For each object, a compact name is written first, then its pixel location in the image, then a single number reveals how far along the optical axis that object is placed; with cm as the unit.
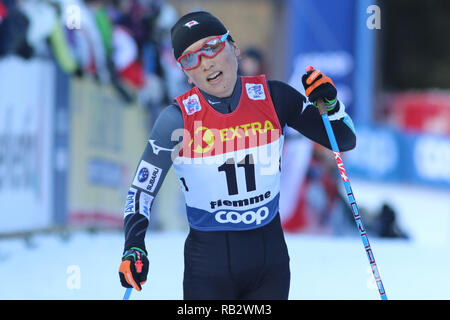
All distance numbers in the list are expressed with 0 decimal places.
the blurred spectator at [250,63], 1552
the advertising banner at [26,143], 1410
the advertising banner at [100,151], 1605
